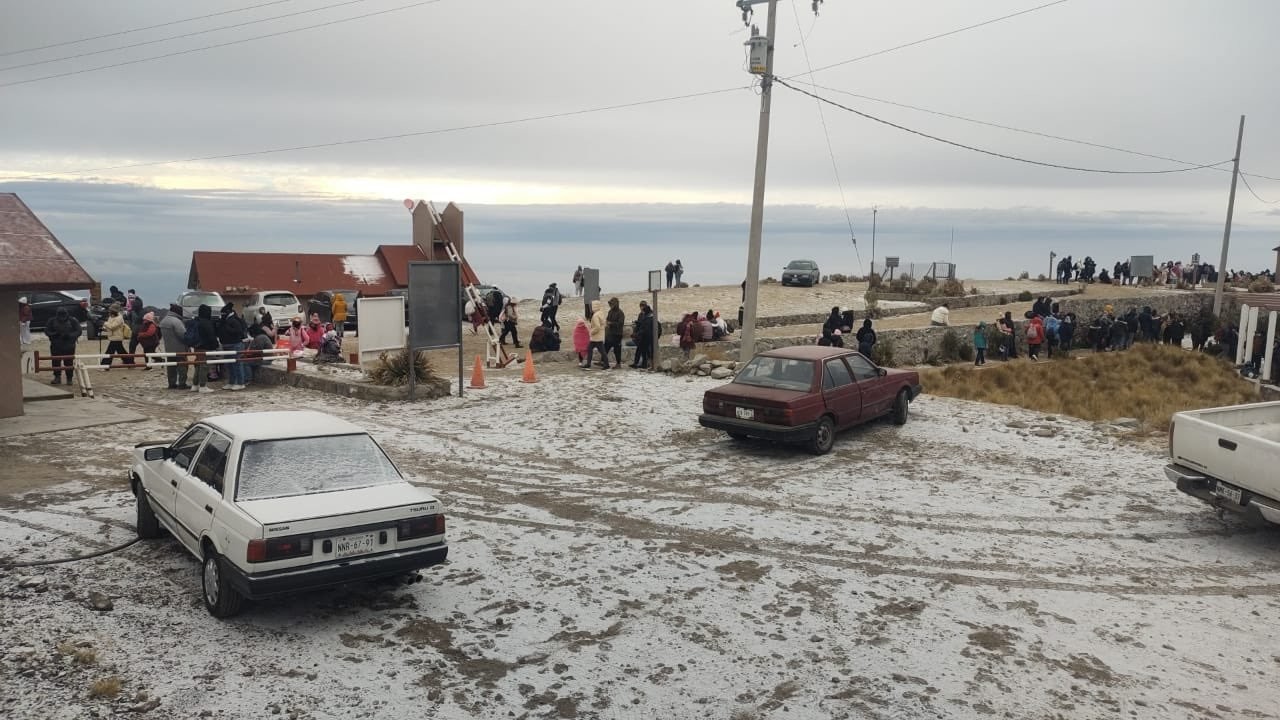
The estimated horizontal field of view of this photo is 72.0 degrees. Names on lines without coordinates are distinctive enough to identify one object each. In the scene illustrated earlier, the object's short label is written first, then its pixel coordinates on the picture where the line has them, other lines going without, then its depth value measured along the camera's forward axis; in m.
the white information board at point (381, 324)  17.33
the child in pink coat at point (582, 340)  20.73
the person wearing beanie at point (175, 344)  17.81
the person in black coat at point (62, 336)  17.75
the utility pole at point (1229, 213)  35.47
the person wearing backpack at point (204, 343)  17.80
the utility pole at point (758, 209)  17.84
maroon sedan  12.23
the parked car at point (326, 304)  31.91
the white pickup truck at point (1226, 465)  8.68
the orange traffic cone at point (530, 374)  18.75
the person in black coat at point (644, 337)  20.38
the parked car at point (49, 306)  28.55
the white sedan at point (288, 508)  6.15
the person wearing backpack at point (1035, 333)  26.89
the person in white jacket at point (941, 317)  29.30
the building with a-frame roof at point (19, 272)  13.29
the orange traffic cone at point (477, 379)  18.19
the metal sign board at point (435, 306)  16.17
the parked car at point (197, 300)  27.93
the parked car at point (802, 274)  44.34
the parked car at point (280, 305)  29.04
